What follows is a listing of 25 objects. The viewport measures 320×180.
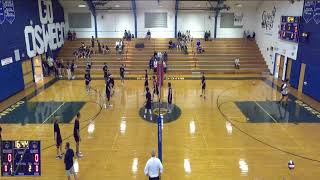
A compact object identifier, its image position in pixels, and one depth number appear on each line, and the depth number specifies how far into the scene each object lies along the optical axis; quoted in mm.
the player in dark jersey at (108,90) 17773
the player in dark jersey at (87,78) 20703
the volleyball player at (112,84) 20242
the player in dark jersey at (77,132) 11359
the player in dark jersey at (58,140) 11227
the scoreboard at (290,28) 22266
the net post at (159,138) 10141
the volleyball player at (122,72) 23047
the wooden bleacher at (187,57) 28578
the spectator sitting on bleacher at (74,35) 33000
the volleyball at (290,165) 10086
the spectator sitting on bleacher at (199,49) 30969
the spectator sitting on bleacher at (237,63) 28747
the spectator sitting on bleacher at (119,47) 30973
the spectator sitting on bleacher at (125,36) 33031
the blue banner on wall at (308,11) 20183
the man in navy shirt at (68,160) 9350
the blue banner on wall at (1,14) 19219
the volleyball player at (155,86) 19109
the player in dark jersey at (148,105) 15641
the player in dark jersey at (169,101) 17052
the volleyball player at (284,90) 17912
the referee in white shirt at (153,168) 8688
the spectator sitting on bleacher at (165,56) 29183
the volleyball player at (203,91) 19986
